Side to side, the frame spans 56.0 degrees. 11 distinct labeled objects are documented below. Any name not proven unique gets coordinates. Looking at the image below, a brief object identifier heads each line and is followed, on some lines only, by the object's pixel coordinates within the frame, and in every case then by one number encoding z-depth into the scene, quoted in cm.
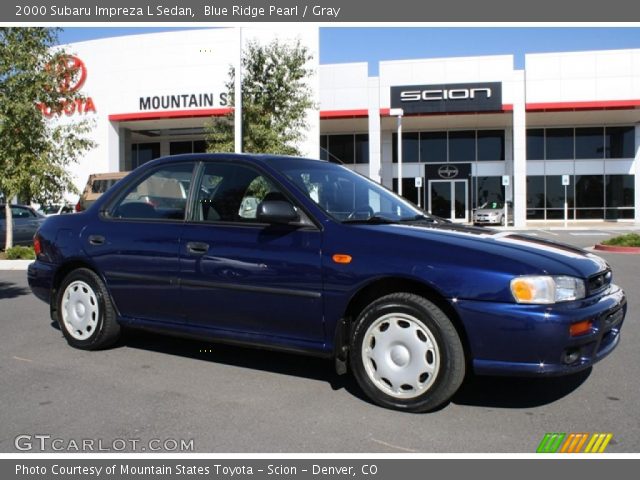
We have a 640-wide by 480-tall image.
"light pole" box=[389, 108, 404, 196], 2625
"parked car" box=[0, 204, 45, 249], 1559
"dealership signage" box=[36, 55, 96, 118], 1428
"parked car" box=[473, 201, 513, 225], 3081
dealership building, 2848
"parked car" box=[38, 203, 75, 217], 2128
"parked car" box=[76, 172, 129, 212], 2080
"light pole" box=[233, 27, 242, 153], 1550
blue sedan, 348
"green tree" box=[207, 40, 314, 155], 1808
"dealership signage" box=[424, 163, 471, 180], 3312
